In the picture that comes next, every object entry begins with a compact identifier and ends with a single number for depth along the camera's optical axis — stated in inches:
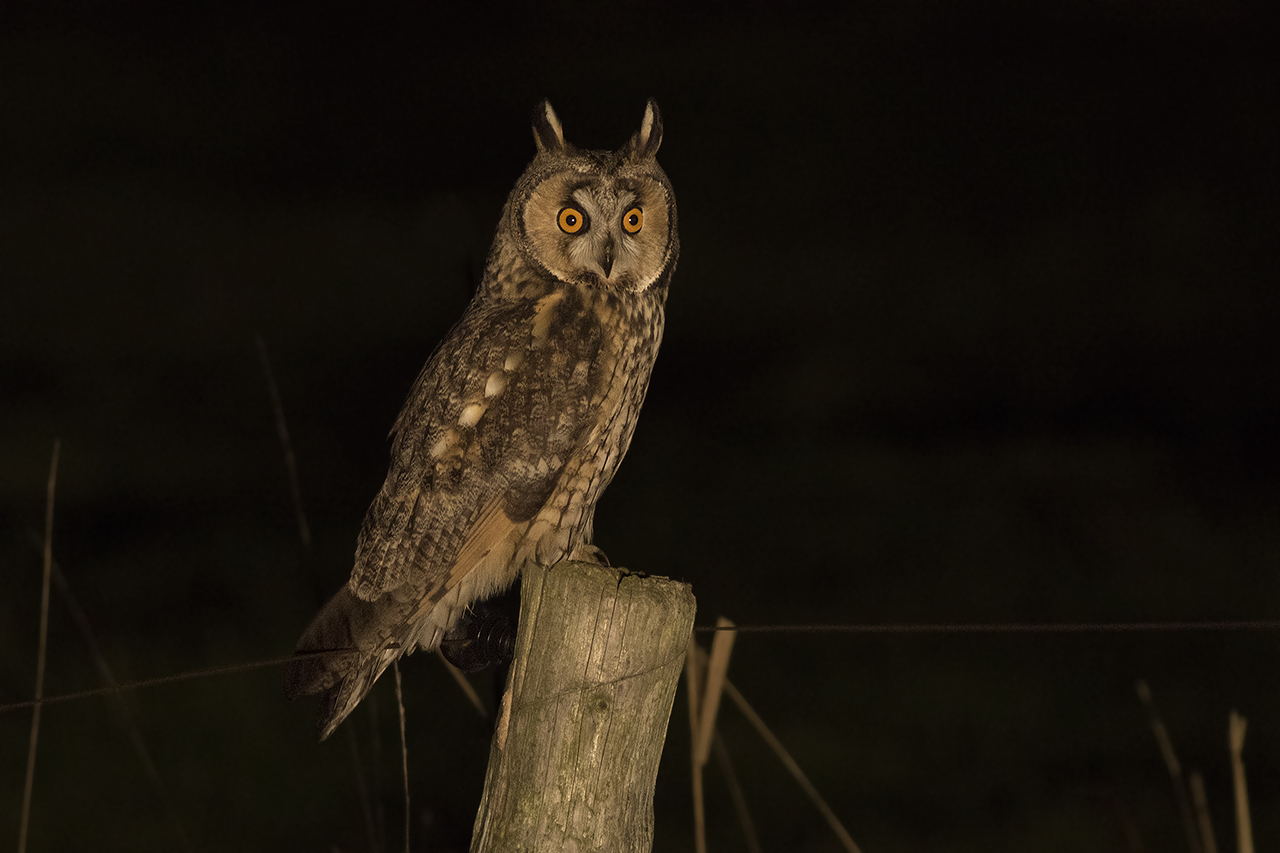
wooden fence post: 452.1
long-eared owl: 458.2
